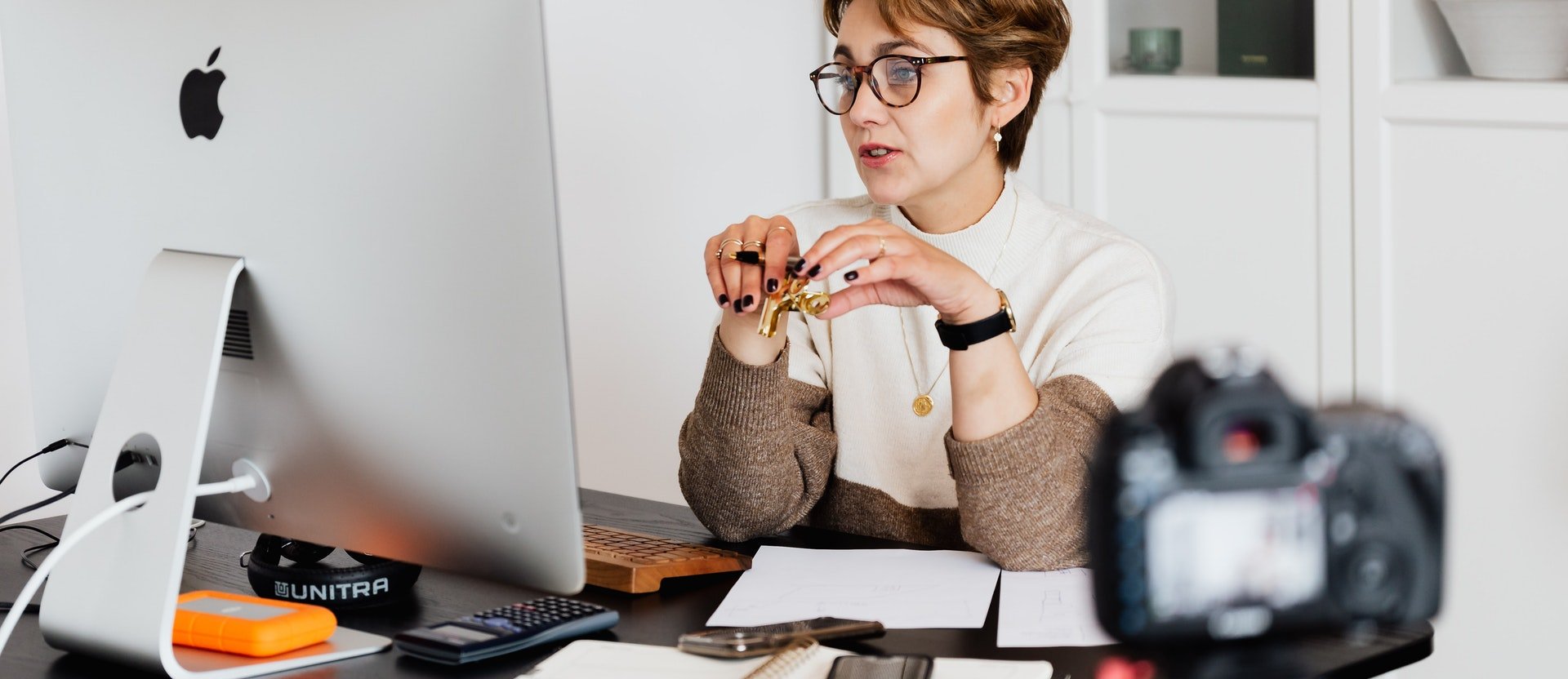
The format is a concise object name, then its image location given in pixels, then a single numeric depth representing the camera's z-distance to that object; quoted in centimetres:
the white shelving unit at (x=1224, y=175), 244
